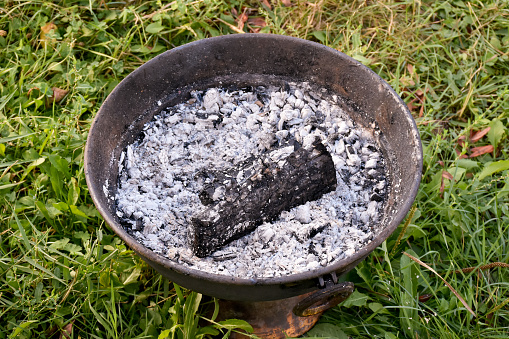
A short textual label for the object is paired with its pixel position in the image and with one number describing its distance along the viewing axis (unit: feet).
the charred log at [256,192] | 5.74
